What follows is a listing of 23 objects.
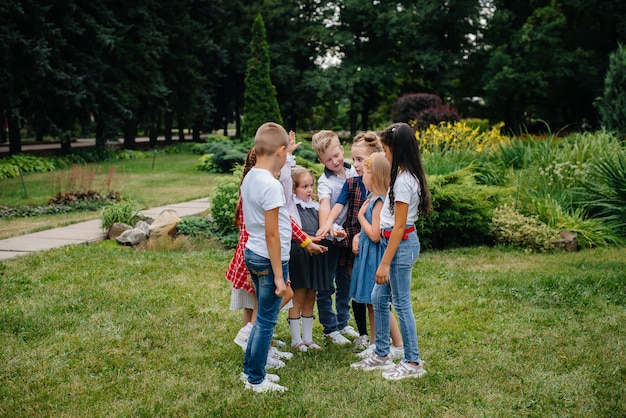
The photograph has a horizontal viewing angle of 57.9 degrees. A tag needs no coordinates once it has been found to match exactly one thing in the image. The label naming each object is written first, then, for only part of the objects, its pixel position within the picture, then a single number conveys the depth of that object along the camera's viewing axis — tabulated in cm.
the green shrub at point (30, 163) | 1667
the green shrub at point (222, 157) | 1618
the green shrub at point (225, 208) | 741
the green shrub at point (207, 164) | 1717
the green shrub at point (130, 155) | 2191
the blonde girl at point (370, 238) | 371
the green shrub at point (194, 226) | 756
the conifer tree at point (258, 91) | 1958
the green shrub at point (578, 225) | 746
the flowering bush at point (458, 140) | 967
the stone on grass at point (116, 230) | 762
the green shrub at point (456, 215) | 715
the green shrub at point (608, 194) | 783
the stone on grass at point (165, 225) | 741
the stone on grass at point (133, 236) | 732
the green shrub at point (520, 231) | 723
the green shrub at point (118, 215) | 788
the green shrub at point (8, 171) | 1523
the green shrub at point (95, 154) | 2039
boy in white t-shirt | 319
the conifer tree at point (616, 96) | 1341
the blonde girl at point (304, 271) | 393
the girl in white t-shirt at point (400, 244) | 346
